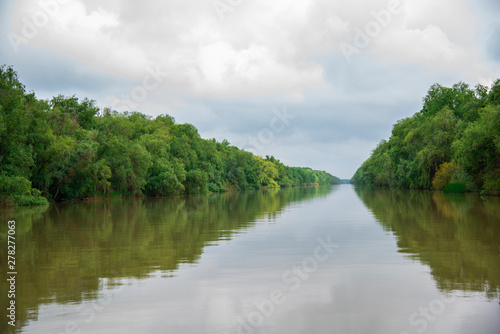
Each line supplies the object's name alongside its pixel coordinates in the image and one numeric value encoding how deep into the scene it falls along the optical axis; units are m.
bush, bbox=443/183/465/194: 51.91
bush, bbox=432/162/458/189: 55.53
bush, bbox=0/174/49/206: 31.71
